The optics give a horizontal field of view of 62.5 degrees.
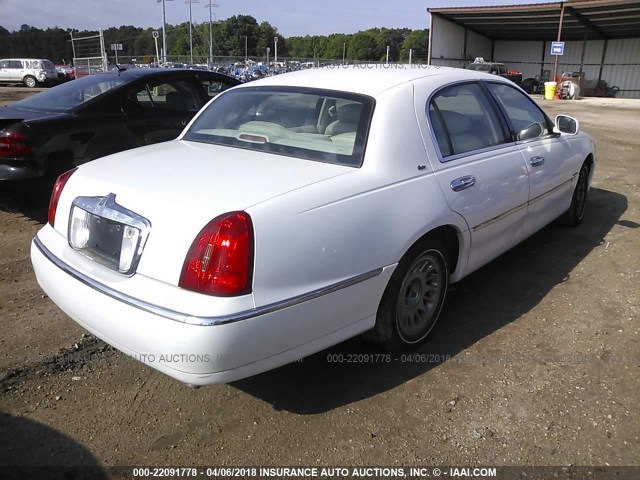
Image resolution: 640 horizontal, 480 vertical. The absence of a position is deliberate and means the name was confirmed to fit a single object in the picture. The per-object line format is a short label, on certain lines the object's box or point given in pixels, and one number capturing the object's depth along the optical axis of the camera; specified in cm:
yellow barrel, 2803
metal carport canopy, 2866
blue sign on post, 2781
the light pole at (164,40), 3911
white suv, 2997
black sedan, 475
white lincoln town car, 219
